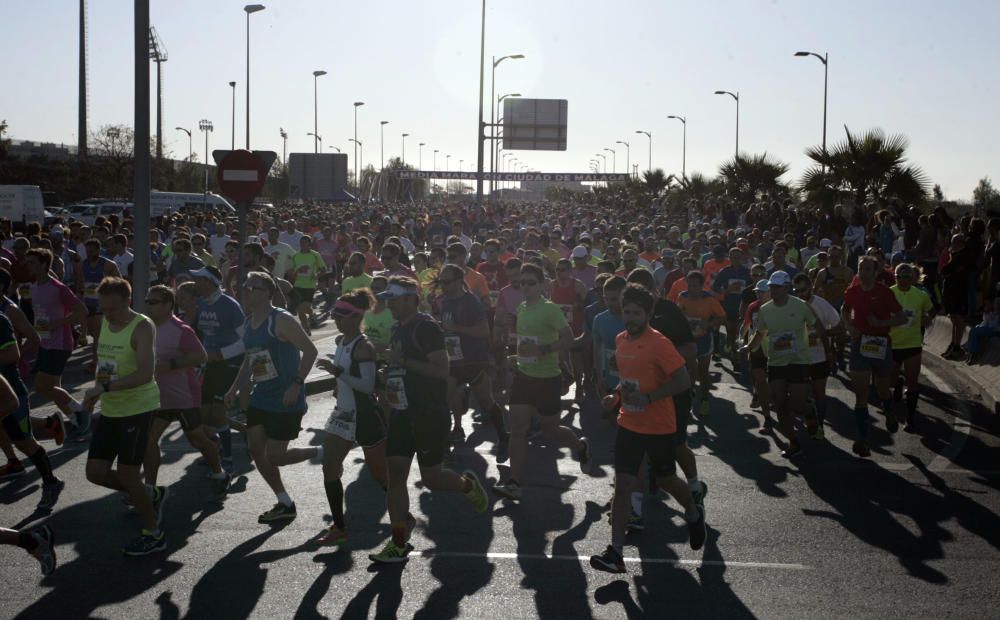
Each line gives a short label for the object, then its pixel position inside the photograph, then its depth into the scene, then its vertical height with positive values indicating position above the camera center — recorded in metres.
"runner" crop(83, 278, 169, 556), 6.91 -1.22
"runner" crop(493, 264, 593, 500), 8.67 -1.17
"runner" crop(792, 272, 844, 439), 10.13 -1.07
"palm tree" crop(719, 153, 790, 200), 36.66 +1.34
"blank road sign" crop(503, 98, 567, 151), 51.84 +3.86
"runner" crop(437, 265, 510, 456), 9.05 -1.12
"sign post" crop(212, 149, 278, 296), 11.25 +0.30
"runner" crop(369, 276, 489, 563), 6.82 -1.11
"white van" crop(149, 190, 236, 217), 47.66 +0.12
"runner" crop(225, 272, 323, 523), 7.56 -1.17
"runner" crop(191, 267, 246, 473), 8.62 -1.02
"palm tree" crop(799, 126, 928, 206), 25.30 +1.06
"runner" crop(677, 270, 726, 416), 11.43 -0.94
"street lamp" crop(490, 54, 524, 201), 49.58 +5.61
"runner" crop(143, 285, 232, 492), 7.77 -1.12
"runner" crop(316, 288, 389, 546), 7.02 -1.20
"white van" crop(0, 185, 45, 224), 33.38 -0.09
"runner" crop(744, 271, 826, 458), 9.81 -1.11
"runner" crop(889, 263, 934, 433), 11.41 -1.09
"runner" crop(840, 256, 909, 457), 10.67 -0.95
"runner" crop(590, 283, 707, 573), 6.61 -1.10
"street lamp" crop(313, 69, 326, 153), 71.00 +6.31
